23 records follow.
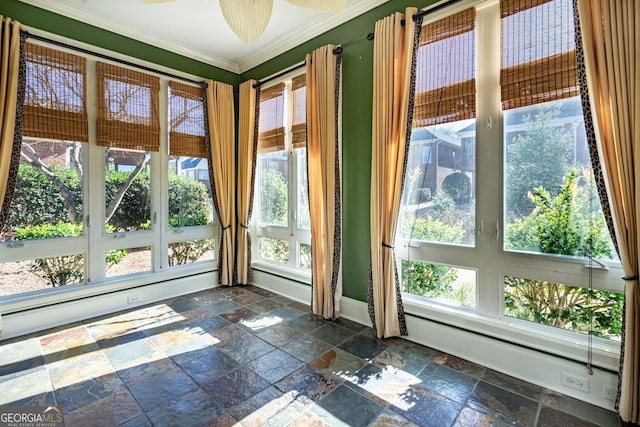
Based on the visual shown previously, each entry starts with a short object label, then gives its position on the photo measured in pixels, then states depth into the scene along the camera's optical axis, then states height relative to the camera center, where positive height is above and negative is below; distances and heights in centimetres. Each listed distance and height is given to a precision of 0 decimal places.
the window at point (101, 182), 299 +34
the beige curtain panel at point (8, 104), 269 +97
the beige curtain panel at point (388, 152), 262 +52
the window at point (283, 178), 380 +44
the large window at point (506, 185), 202 +19
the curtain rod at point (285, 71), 315 +173
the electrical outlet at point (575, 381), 194 -111
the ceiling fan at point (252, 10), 182 +122
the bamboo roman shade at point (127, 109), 337 +119
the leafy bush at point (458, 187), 251 +20
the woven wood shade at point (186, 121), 394 +120
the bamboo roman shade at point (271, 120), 398 +123
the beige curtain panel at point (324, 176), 316 +36
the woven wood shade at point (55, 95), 292 +116
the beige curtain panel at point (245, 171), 427 +57
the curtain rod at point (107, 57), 295 +171
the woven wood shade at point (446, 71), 240 +115
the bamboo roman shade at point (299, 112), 364 +121
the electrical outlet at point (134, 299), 360 -105
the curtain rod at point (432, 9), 242 +165
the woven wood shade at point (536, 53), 198 +108
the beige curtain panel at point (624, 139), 169 +40
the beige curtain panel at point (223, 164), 422 +66
